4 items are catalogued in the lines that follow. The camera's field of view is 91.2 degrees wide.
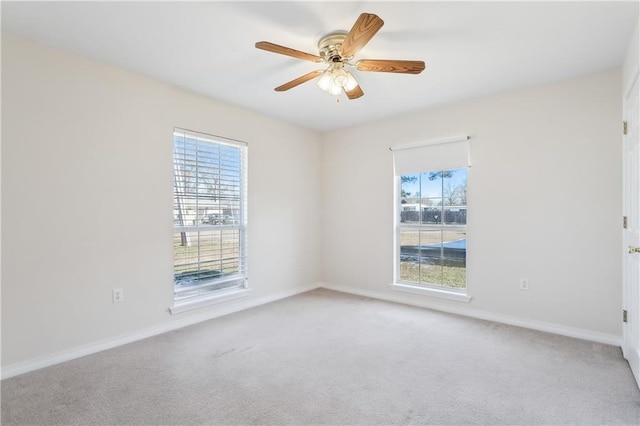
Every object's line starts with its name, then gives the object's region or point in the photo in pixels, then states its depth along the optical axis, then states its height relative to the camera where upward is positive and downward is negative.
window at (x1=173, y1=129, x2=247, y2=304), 3.35 -0.02
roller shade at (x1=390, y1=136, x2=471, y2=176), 3.66 +0.70
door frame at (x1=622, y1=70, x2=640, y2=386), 2.19 -0.45
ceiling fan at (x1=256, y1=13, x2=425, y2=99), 1.94 +1.06
